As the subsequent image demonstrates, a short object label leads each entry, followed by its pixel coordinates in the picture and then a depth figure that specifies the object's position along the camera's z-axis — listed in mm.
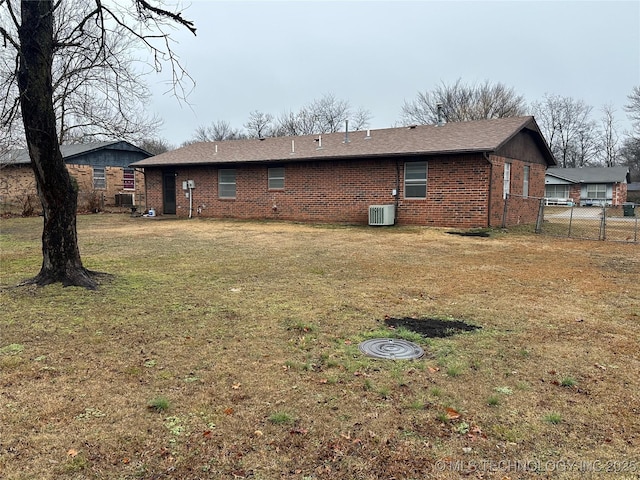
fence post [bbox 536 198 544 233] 14500
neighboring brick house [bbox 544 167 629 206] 41659
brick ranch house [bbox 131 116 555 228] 14836
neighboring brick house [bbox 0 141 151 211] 25391
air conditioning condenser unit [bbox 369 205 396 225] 15531
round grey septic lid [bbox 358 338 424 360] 3781
